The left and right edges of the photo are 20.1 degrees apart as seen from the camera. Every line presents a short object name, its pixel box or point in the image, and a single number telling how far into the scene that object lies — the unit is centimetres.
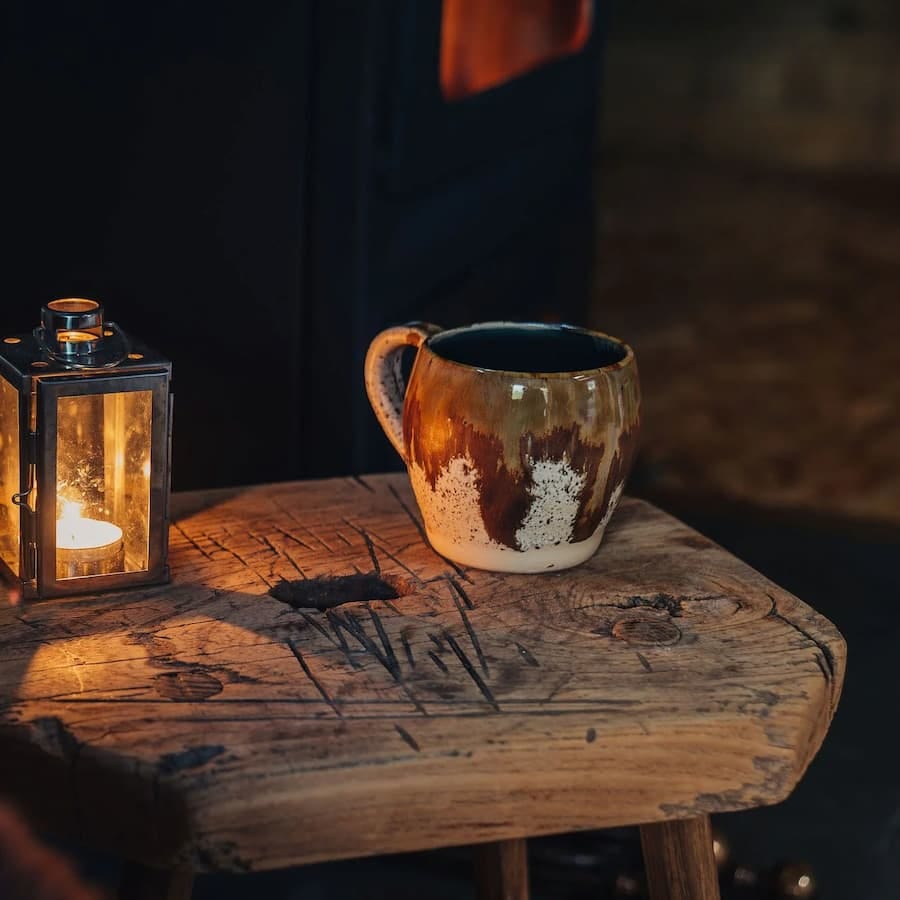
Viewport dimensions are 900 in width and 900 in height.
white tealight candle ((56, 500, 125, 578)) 105
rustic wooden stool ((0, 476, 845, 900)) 93
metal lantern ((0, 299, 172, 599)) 103
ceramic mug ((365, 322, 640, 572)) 104
